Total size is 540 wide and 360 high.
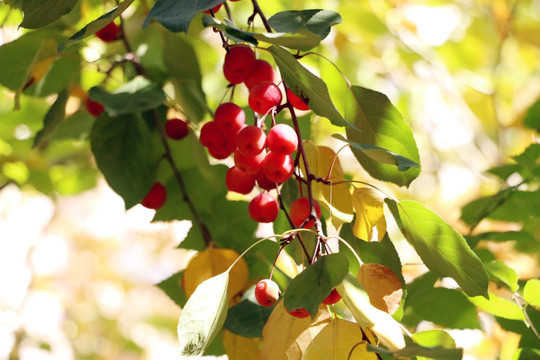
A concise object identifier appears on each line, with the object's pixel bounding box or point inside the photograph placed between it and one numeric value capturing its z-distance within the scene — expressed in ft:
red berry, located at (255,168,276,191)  1.95
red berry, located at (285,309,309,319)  1.80
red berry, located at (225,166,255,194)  1.97
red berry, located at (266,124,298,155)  1.87
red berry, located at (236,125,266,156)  1.87
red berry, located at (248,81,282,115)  1.89
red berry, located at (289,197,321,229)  1.87
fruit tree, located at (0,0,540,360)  1.78
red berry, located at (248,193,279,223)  1.94
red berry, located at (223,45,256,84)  1.93
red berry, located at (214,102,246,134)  1.97
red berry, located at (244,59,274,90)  1.94
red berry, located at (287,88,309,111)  1.91
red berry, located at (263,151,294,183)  1.87
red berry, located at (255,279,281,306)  1.82
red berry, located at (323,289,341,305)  1.81
